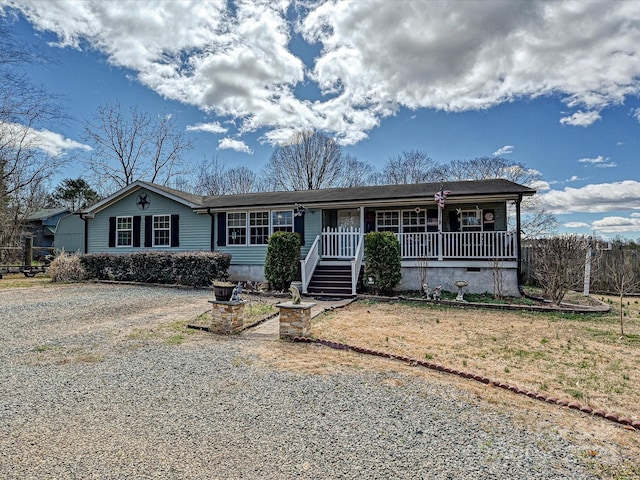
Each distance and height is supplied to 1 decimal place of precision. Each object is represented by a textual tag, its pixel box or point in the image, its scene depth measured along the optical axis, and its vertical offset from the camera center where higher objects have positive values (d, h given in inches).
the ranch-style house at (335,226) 457.7 +41.7
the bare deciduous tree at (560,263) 367.2 -10.9
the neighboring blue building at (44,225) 1404.5 +112.5
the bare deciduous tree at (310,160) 1168.2 +299.5
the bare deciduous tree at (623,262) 511.1 -15.7
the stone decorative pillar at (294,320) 234.8 -43.4
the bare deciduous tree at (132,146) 1043.3 +321.5
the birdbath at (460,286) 400.9 -37.8
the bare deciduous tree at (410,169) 1224.2 +285.3
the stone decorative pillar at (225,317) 252.4 -44.3
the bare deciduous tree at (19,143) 269.0 +144.8
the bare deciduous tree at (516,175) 965.8 +238.2
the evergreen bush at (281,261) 468.1 -10.3
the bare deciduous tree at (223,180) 1280.8 +261.5
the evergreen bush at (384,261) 434.9 -9.9
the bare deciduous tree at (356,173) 1205.1 +267.7
